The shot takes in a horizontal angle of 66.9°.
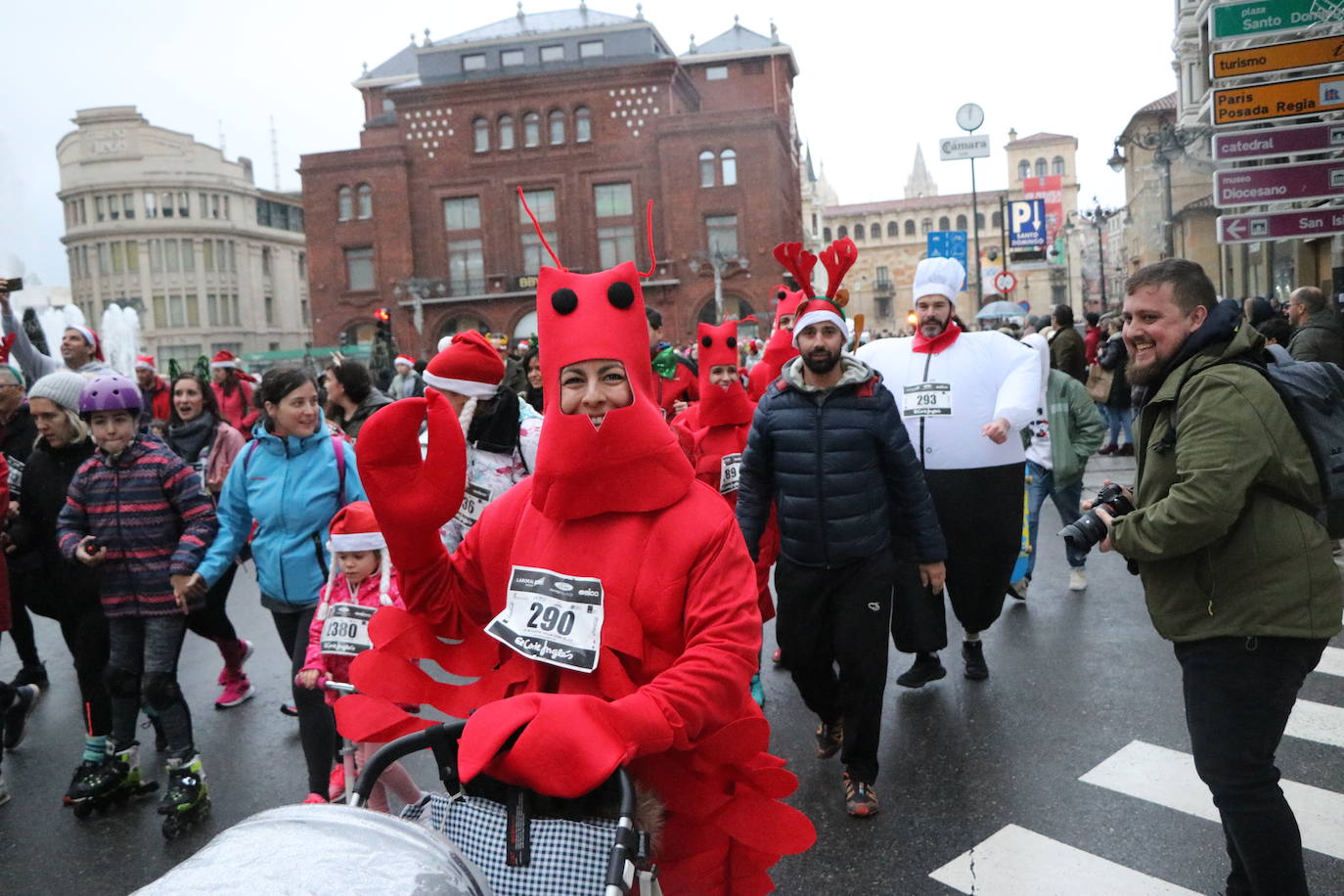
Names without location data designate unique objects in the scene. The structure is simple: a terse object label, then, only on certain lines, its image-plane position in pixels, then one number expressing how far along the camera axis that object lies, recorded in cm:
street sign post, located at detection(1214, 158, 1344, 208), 1024
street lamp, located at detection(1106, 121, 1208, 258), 1955
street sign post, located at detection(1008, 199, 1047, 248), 3023
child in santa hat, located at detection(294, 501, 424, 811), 423
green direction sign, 954
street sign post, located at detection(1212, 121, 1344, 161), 997
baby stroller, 141
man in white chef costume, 552
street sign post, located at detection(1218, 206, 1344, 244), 1030
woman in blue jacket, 469
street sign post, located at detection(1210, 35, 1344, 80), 973
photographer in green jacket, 289
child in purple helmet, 473
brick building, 4972
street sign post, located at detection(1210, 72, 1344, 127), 998
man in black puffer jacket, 439
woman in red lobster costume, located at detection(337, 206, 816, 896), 241
